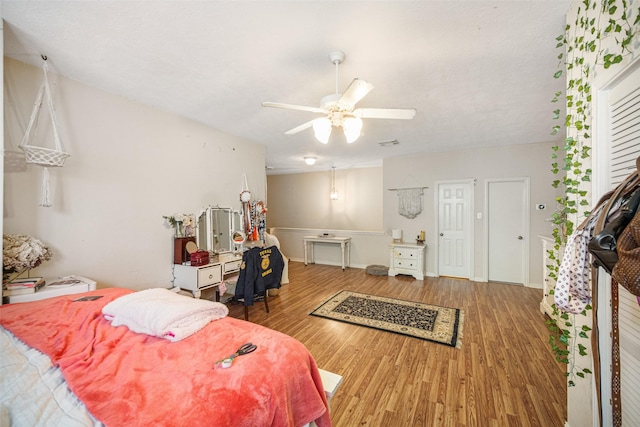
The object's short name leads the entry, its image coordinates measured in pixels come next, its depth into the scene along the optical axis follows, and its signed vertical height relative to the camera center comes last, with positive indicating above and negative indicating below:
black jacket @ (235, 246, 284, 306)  2.80 -0.77
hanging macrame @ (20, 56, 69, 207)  1.69 +0.41
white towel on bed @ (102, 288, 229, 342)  1.21 -0.55
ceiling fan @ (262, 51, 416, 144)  1.71 +0.69
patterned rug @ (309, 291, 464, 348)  2.64 -1.33
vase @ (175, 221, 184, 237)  2.88 -0.23
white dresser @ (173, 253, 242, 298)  2.71 -0.75
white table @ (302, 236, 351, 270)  5.57 -0.80
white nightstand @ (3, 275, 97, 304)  1.64 -0.56
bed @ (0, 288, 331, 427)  0.78 -0.63
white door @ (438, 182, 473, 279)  4.58 -0.40
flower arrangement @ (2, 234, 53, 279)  1.61 -0.29
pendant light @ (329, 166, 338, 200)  6.29 +0.62
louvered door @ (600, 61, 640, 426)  0.99 +0.16
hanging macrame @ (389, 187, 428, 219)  4.90 +0.15
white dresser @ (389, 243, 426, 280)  4.70 -1.00
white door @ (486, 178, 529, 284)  4.21 -0.38
